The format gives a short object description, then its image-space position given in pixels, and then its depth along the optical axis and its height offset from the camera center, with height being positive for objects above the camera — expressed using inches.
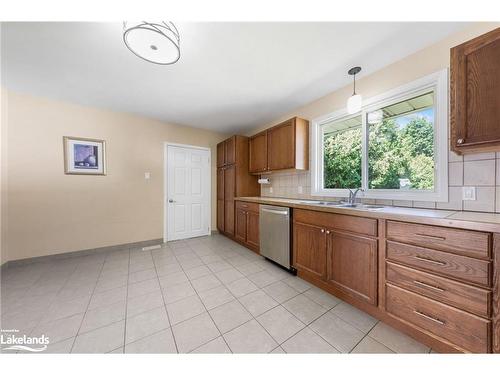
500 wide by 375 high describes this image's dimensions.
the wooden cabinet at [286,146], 102.9 +25.0
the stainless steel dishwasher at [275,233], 86.0 -25.4
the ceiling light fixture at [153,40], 46.7 +42.0
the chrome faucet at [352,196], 80.2 -5.1
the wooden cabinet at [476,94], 42.8 +23.3
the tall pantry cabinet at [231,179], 136.8 +5.4
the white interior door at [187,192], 139.3 -5.0
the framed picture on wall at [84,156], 104.6 +19.5
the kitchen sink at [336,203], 83.4 -8.9
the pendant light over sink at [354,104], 68.1 +32.0
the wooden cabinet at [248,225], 111.3 -26.9
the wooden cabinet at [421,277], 37.3 -24.9
